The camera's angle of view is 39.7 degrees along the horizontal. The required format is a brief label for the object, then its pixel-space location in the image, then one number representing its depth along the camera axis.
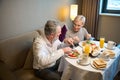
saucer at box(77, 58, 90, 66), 1.76
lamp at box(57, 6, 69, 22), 3.35
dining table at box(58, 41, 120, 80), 1.67
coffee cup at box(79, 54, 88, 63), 1.77
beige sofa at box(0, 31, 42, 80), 2.02
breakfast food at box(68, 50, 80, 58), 1.94
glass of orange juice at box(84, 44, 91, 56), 1.99
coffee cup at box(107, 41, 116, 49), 2.20
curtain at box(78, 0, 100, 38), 3.65
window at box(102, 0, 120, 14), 3.67
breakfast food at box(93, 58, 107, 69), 1.70
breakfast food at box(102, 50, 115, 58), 1.93
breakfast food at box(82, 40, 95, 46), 2.33
